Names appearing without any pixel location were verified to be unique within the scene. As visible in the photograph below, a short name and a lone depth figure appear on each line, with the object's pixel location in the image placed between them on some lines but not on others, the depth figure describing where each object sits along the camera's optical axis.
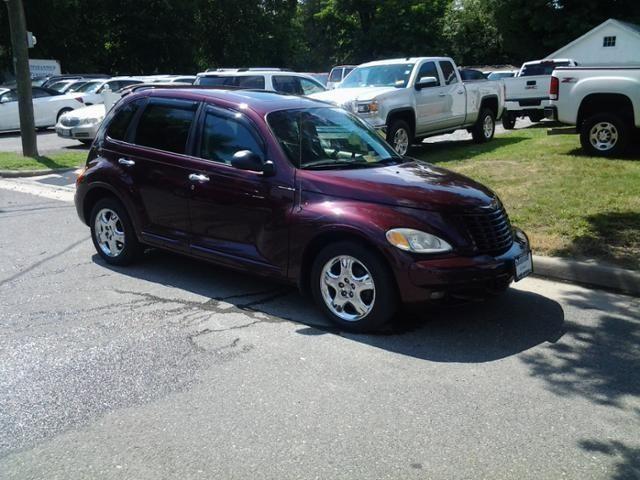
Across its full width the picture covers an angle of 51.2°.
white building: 29.97
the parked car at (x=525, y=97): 18.98
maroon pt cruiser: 4.83
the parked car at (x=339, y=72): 27.99
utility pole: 13.18
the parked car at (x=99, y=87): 19.92
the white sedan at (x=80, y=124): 16.00
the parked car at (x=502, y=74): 25.23
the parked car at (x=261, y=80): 13.75
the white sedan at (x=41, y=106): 20.39
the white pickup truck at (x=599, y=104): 10.82
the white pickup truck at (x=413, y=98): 11.65
